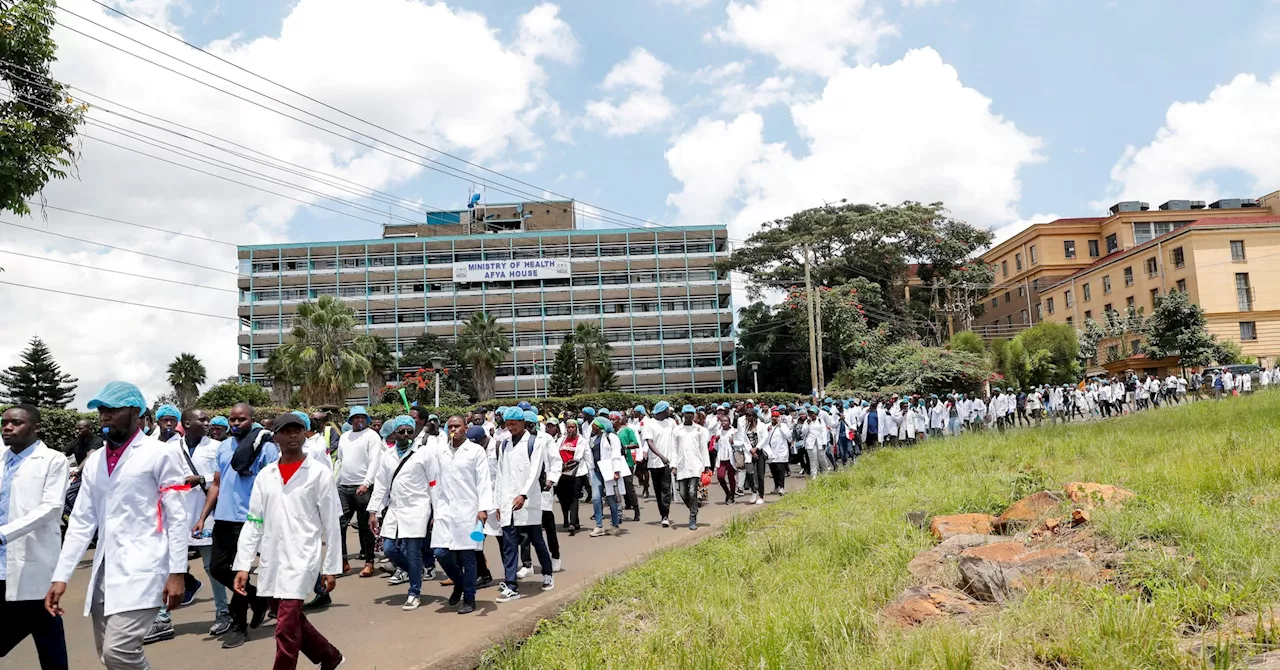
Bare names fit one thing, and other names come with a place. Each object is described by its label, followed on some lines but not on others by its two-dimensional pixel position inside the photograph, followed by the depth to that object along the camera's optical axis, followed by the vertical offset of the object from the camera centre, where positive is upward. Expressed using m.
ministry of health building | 62.38 +8.80
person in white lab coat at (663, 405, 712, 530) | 11.71 -0.93
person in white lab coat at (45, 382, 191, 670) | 4.35 -0.60
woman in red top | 10.66 -0.98
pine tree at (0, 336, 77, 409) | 53.88 +3.10
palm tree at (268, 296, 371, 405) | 35.84 +2.58
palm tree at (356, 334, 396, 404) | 48.10 +3.17
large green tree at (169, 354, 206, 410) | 55.12 +2.78
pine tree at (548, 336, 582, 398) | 51.59 +1.98
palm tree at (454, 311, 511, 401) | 52.16 +3.69
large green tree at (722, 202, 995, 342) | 47.44 +8.14
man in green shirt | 13.15 -0.77
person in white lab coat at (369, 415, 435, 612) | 7.51 -0.92
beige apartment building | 45.59 +6.96
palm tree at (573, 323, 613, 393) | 53.09 +2.90
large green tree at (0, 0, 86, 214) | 12.73 +5.17
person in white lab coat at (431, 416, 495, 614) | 7.15 -0.86
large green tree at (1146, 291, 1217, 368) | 38.94 +2.23
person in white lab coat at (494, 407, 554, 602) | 7.56 -0.84
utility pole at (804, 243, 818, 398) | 31.52 +1.79
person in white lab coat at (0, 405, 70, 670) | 4.54 -0.60
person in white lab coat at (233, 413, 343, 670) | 4.89 -0.74
